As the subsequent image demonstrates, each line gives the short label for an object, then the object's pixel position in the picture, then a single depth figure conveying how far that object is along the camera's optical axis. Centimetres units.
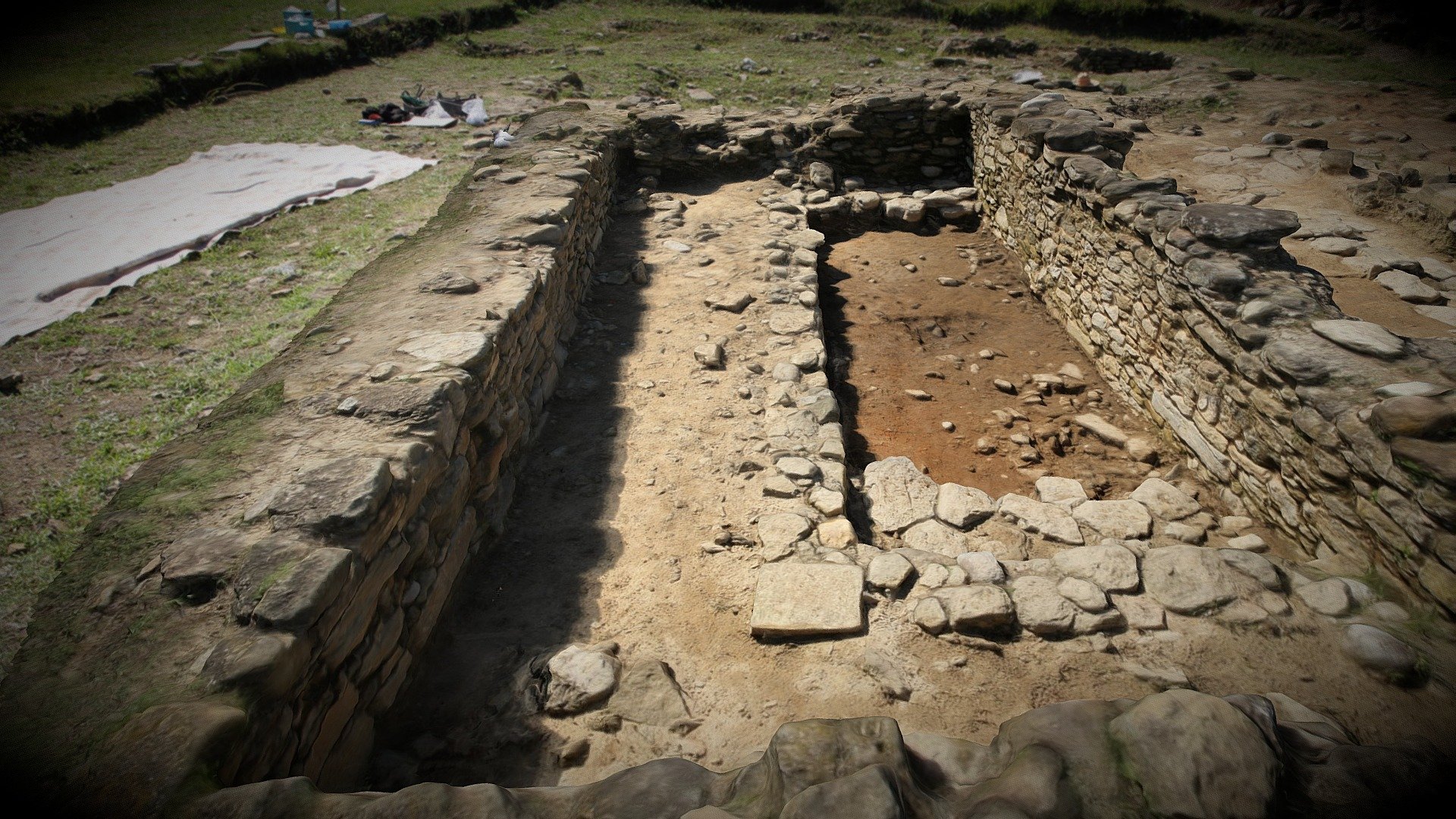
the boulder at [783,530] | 315
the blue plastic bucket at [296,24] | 1326
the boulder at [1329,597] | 252
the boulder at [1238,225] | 383
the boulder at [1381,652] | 222
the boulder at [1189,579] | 262
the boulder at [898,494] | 349
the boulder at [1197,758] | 145
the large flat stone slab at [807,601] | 266
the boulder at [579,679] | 244
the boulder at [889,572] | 282
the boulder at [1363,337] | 296
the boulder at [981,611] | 259
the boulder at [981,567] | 282
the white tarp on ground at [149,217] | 519
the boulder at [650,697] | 241
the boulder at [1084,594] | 264
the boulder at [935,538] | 324
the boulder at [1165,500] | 353
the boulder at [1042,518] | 327
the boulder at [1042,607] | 258
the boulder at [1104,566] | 276
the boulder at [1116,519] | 333
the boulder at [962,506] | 340
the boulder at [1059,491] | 374
